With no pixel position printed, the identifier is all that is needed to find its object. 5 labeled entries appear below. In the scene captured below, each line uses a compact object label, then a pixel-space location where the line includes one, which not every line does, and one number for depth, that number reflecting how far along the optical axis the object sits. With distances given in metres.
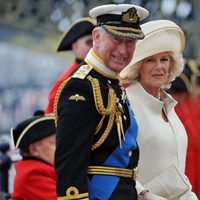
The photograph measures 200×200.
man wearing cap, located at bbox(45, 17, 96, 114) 13.46
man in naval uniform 7.77
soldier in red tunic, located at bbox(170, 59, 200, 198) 12.12
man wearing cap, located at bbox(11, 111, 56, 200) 11.05
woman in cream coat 9.29
